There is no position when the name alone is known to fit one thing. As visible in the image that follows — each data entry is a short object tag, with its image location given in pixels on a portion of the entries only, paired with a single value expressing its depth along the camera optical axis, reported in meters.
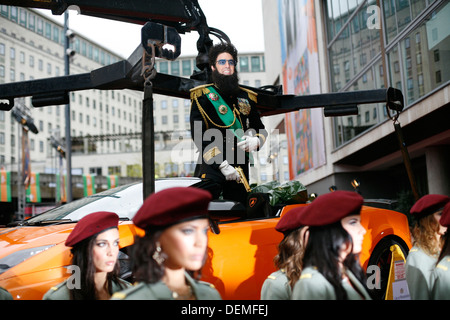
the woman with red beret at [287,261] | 2.59
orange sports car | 3.11
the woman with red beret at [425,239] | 2.71
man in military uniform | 3.94
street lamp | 15.68
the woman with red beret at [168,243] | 1.82
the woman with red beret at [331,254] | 2.00
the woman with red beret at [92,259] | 2.56
